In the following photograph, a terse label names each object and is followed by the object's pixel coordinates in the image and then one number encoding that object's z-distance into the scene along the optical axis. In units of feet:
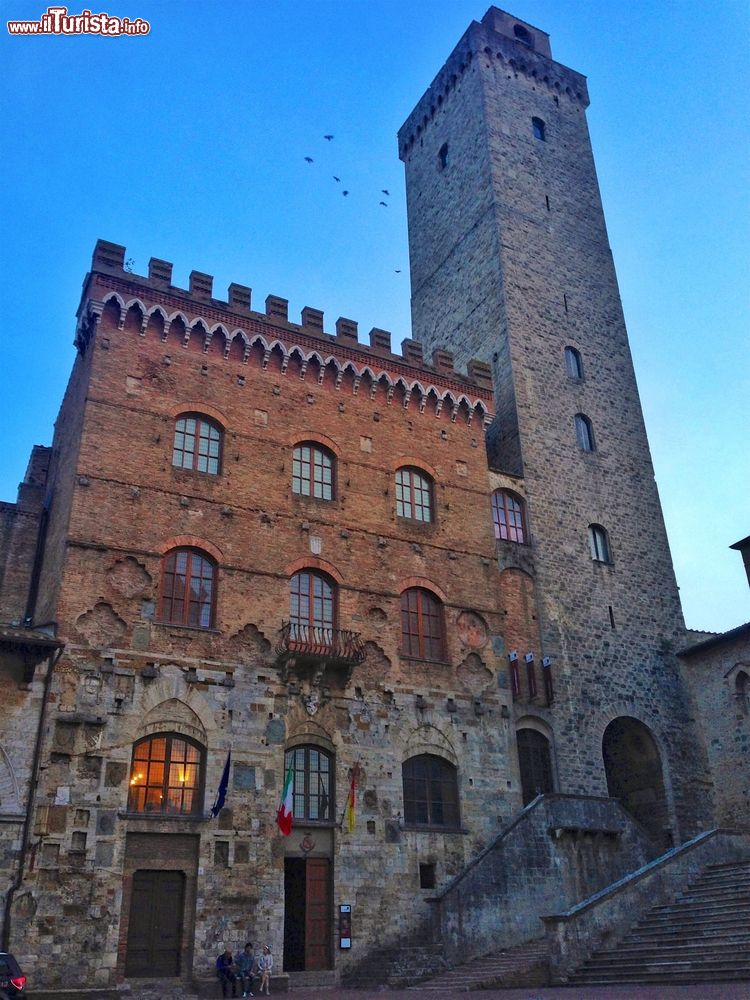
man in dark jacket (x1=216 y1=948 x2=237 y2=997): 57.52
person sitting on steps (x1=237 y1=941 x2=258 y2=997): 57.67
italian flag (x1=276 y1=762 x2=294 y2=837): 62.95
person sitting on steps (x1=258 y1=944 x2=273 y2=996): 58.37
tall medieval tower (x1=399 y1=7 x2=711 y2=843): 86.89
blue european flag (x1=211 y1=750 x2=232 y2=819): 61.57
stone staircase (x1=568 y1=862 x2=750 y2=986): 51.88
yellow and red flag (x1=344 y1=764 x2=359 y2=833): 66.95
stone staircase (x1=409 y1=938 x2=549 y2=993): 56.39
